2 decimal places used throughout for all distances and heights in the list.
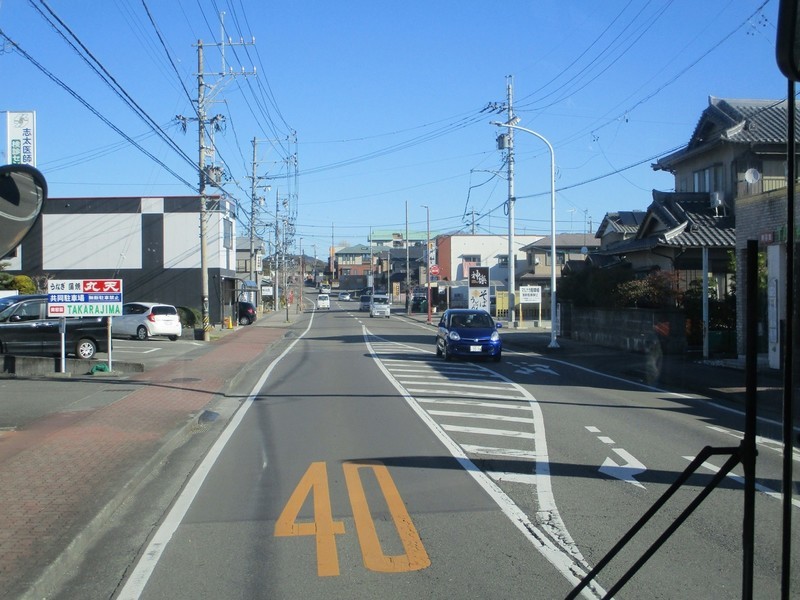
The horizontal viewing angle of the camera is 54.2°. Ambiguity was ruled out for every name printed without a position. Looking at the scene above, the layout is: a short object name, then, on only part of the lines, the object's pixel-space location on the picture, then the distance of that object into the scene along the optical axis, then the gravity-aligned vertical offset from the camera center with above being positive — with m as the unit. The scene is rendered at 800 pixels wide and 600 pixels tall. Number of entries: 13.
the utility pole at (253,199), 52.88 +7.16
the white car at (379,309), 68.56 -0.87
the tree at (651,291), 25.98 +0.24
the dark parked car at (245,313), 54.38 -0.94
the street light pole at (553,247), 29.50 +1.98
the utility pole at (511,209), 43.06 +5.04
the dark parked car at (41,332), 22.84 -0.93
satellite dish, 21.06 +3.30
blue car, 24.38 -1.17
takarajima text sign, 20.20 +0.05
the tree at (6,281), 41.10 +1.01
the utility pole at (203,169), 34.03 +5.94
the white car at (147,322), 34.31 -0.97
